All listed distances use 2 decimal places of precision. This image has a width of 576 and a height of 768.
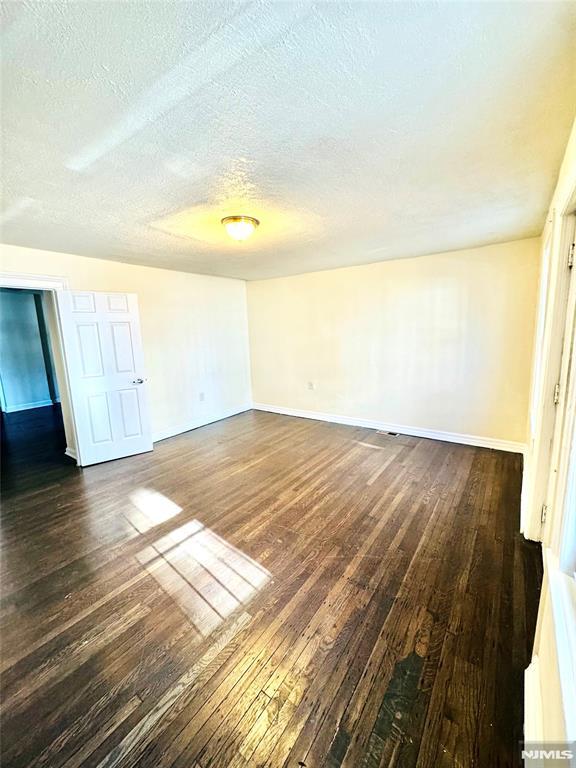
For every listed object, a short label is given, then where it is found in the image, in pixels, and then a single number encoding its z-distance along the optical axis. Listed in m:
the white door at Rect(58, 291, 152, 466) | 3.58
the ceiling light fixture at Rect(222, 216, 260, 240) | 2.45
